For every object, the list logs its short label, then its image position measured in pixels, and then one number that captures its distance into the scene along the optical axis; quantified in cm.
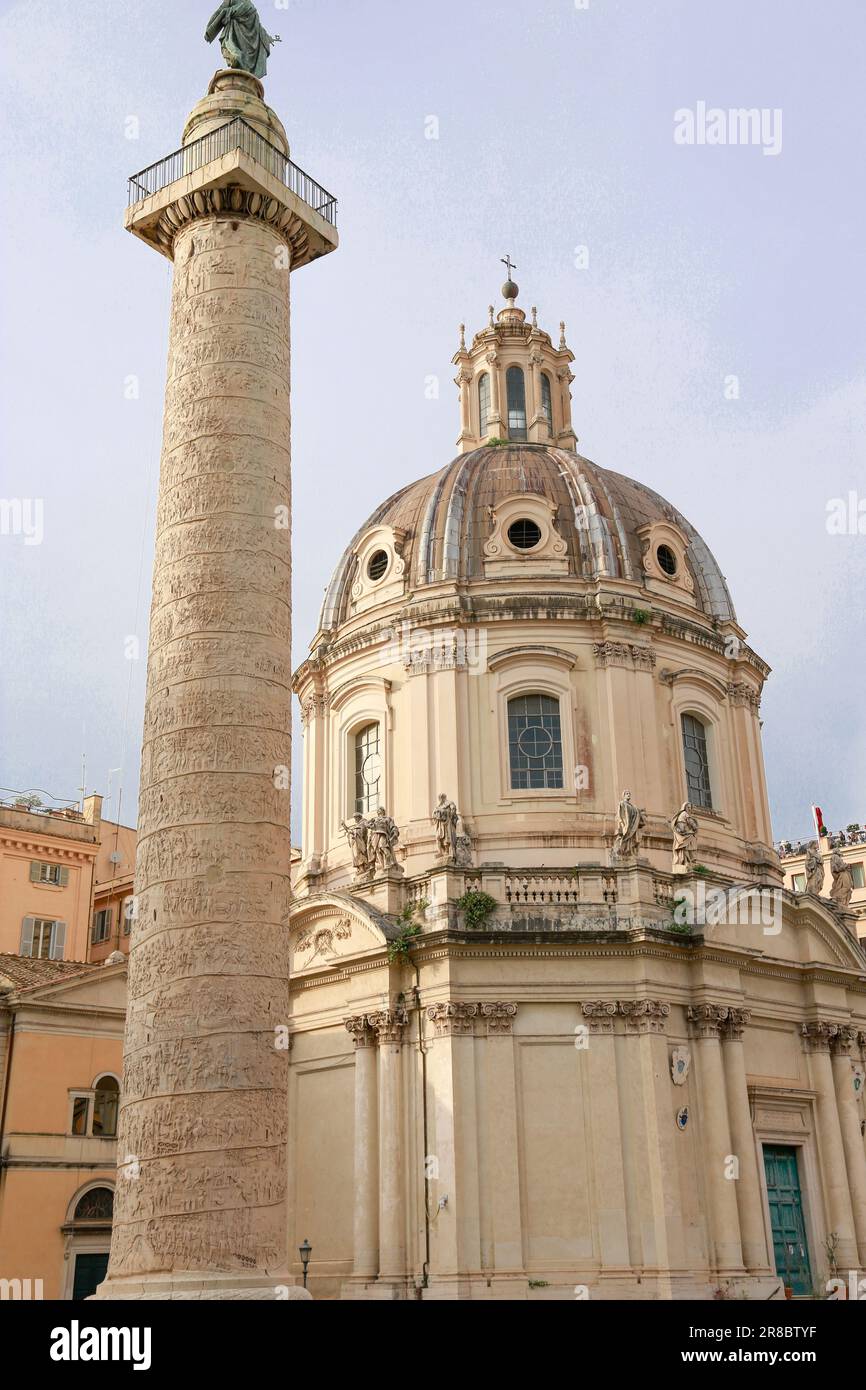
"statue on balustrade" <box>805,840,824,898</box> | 3366
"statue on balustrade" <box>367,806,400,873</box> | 2991
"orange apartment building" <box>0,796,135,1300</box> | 3022
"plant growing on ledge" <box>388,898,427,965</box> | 2838
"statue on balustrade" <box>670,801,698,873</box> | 3025
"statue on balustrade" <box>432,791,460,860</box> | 2873
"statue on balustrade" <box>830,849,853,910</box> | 3469
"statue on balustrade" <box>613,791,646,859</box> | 2881
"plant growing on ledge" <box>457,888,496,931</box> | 2791
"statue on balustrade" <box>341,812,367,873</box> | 3091
